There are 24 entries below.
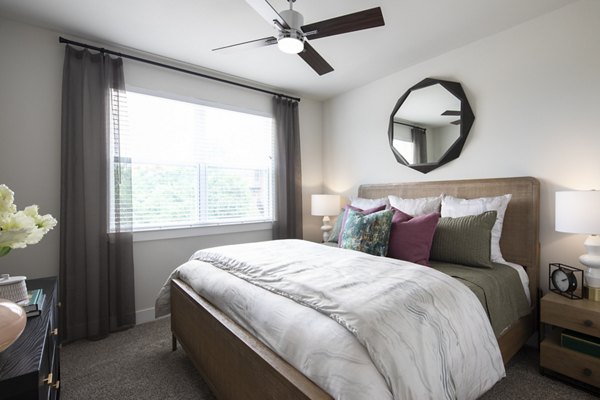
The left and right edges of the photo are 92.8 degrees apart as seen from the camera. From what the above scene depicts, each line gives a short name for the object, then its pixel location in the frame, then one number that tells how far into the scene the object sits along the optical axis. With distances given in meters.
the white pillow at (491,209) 2.24
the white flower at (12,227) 1.00
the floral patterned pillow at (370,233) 2.18
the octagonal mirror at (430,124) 2.71
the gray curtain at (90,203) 2.42
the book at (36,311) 1.25
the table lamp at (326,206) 3.66
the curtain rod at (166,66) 2.47
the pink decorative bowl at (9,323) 0.85
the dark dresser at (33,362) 0.82
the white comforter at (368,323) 0.97
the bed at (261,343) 1.11
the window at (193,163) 2.85
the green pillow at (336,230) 3.02
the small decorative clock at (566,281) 1.88
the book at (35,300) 1.27
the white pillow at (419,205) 2.60
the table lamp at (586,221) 1.70
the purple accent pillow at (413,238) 2.09
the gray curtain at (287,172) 3.73
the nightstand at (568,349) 1.67
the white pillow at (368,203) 2.99
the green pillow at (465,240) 2.05
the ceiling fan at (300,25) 1.70
